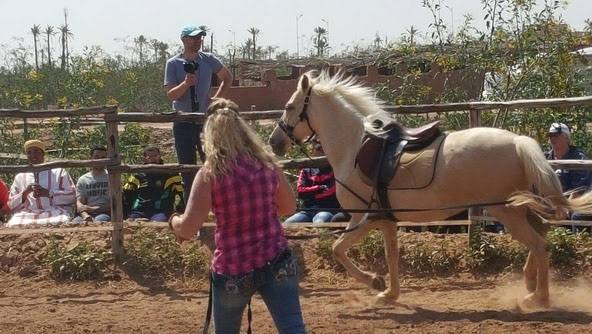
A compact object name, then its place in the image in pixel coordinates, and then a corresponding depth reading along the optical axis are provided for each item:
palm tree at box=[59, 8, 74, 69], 40.54
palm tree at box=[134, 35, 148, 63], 45.23
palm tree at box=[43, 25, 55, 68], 41.74
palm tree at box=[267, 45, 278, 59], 50.00
